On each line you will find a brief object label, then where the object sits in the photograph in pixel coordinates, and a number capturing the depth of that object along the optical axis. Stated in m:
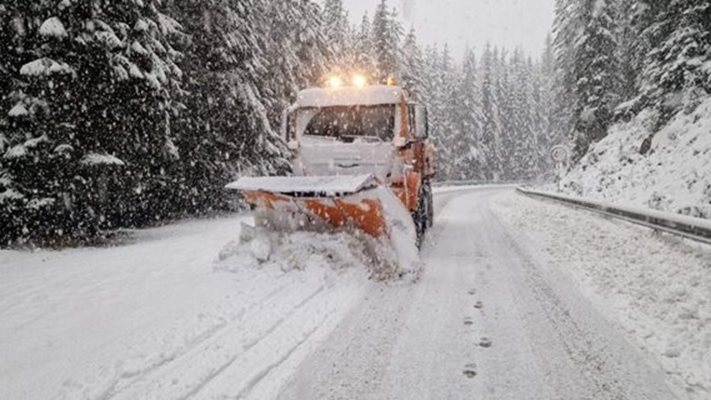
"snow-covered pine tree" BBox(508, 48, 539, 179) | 62.91
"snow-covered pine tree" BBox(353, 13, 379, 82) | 34.92
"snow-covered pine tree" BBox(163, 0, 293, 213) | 14.94
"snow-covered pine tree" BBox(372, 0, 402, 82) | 34.88
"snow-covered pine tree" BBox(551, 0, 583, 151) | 28.94
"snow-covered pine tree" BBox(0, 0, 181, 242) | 8.80
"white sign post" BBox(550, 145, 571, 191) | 27.56
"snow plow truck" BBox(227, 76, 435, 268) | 6.70
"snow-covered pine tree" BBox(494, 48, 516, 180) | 62.28
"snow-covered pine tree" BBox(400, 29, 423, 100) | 38.78
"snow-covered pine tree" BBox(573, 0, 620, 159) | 25.88
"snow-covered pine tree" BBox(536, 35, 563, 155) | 64.91
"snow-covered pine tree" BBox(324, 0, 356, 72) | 32.99
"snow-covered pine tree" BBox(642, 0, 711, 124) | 14.77
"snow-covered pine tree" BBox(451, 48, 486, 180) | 51.81
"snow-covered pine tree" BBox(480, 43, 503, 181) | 55.72
